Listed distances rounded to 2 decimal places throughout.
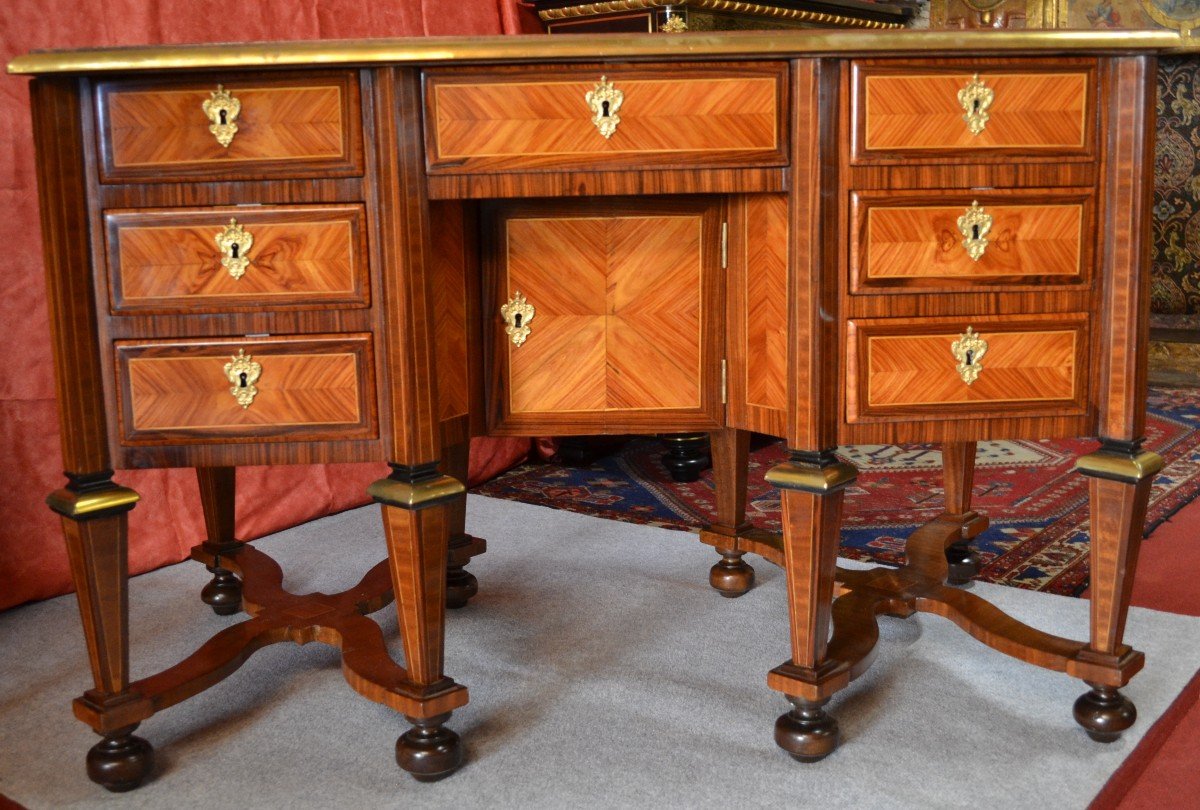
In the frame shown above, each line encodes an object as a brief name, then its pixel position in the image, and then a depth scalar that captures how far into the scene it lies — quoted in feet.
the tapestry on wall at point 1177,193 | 17.87
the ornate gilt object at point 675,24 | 9.48
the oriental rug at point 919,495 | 9.12
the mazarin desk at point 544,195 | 5.36
